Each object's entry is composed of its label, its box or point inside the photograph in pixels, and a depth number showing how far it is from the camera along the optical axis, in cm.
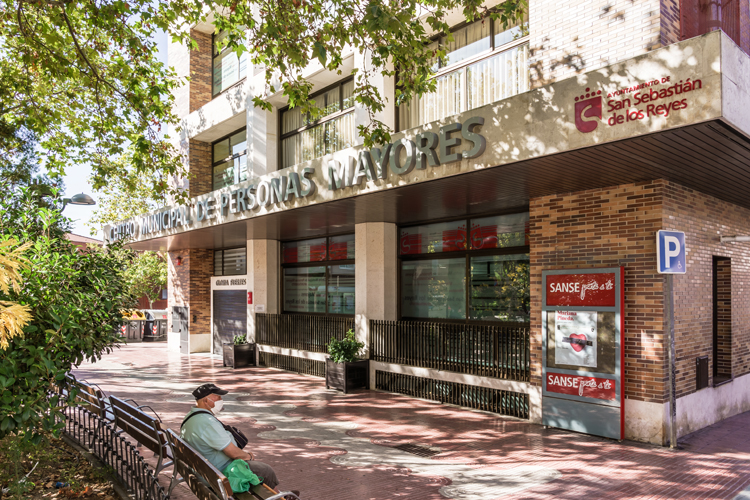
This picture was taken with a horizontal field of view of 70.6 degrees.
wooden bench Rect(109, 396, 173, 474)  527
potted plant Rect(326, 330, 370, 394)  1174
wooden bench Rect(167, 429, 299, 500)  402
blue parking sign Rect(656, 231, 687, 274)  714
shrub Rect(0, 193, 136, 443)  459
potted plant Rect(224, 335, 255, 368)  1586
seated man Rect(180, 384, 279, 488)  452
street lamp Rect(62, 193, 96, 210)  1338
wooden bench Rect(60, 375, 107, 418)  670
